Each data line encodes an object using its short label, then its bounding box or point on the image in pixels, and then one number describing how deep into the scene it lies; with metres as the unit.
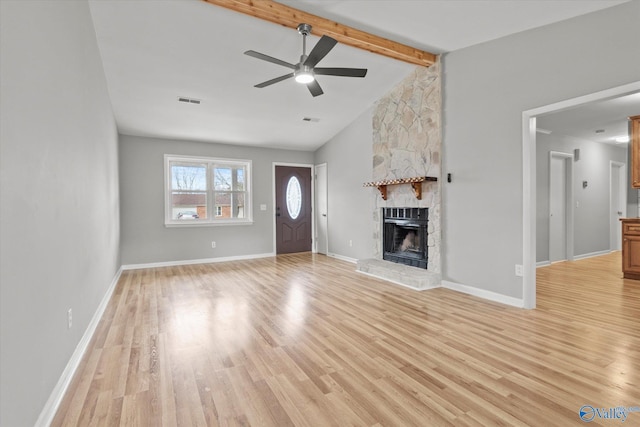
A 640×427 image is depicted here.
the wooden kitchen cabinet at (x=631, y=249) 4.75
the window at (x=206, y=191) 6.41
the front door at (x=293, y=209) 7.54
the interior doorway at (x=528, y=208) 3.46
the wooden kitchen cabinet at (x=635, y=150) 4.77
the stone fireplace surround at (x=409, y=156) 4.49
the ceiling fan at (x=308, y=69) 3.08
